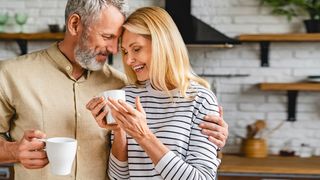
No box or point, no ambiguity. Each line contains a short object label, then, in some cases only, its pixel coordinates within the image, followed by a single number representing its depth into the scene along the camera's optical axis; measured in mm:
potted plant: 3436
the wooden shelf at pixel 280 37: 3363
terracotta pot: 3406
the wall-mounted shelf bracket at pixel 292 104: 3568
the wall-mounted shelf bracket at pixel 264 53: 3564
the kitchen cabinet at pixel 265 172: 3023
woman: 1440
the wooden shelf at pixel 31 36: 3551
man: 1563
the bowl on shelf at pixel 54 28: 3623
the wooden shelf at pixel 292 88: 3366
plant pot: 3428
